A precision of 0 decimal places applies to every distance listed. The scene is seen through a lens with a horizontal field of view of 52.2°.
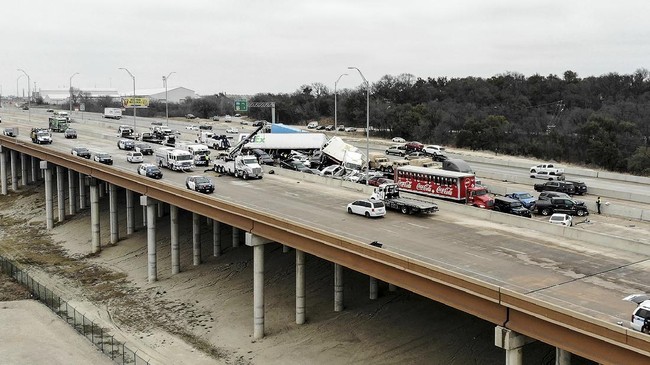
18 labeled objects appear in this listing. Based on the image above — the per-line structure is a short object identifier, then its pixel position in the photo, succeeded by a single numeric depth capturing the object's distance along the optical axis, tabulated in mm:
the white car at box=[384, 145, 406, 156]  90919
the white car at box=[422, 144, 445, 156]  89212
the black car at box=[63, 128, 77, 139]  101812
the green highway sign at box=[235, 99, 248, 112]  140500
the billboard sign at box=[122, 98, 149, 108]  167625
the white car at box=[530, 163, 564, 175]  70125
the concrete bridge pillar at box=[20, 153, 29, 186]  98438
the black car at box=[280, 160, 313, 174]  68250
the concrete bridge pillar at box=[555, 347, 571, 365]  24281
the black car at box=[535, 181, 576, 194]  62688
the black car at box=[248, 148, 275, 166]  75188
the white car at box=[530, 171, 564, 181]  69338
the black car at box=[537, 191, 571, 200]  55750
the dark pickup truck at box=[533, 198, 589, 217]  54531
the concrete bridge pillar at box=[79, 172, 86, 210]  79000
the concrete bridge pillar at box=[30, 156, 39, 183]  98012
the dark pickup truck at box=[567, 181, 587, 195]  62406
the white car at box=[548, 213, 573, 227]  47156
